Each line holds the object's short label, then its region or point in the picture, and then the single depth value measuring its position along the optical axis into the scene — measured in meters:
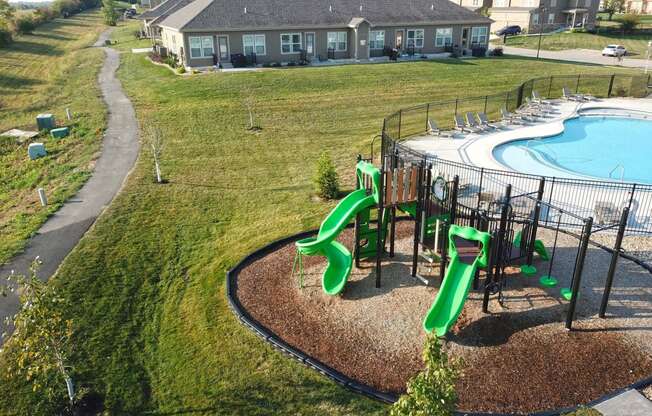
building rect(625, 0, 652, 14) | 93.25
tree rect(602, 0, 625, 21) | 83.86
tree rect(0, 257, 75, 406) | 8.25
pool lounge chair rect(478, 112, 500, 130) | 28.11
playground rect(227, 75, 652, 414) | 9.80
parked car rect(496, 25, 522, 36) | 67.99
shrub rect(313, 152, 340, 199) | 18.14
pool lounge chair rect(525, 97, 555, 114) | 31.86
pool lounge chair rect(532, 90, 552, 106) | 32.67
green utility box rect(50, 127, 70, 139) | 27.05
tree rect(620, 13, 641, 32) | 67.70
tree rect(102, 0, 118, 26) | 84.63
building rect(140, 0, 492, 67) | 40.59
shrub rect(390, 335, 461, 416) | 6.13
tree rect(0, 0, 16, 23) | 69.77
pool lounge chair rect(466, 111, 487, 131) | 27.83
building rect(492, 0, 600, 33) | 70.00
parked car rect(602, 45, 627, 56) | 52.56
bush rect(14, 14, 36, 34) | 68.38
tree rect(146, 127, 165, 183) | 20.48
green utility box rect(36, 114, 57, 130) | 28.25
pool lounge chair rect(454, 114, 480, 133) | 27.34
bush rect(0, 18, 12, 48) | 59.02
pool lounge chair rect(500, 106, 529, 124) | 29.34
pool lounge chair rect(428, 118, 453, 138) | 26.72
